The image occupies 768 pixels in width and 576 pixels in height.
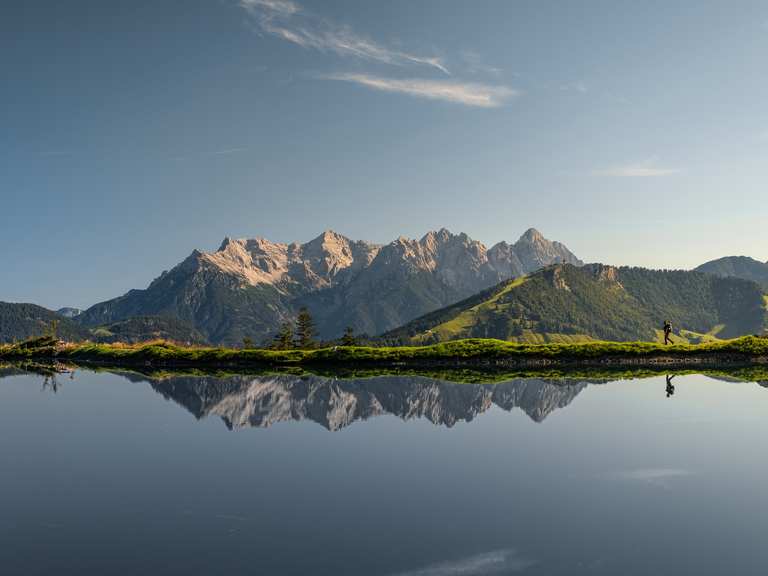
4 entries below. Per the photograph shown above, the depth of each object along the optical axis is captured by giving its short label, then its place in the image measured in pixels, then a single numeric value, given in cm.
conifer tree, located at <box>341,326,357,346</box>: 8645
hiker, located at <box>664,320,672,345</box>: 6736
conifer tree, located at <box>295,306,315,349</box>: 8853
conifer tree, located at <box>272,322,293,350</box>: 8581
